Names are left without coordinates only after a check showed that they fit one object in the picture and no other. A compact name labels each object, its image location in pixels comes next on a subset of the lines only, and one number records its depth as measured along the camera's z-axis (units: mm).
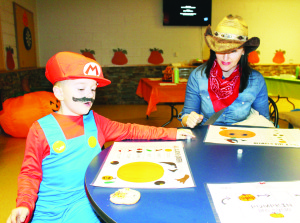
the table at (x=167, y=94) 3072
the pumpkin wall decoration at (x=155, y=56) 6199
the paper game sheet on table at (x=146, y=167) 710
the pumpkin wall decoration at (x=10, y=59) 4295
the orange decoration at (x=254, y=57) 6512
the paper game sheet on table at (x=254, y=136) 1060
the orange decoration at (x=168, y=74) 3629
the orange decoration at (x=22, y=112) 3445
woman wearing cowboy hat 1496
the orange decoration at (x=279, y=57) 6570
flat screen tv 5984
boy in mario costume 939
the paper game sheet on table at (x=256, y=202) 545
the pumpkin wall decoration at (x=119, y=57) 6117
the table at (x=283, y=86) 3199
